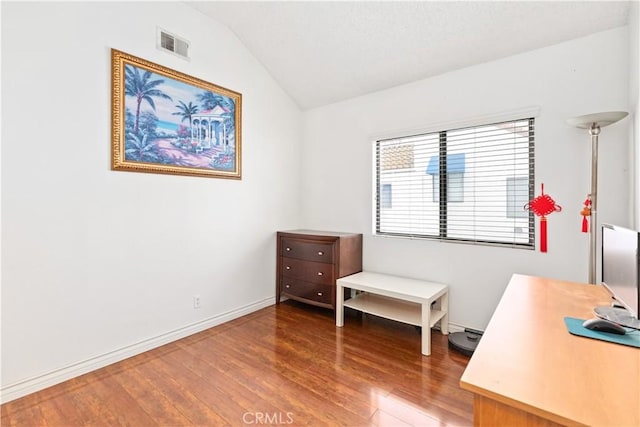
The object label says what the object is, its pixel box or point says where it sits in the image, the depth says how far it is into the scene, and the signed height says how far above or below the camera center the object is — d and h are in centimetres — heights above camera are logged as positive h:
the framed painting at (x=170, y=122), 231 +80
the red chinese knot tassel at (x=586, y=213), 209 +1
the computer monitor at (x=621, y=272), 109 -25
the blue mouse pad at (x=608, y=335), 111 -47
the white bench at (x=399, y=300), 244 -86
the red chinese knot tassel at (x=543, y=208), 229 +4
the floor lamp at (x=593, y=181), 197 +22
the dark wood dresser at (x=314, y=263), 313 -56
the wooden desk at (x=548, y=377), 76 -49
